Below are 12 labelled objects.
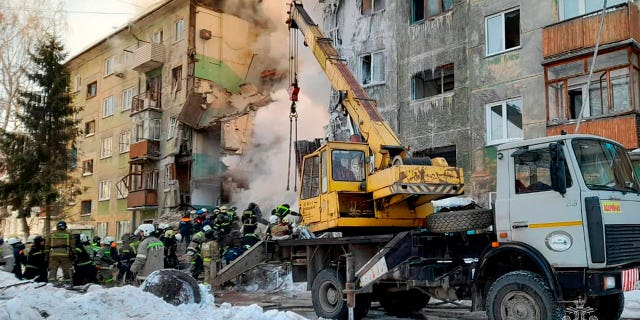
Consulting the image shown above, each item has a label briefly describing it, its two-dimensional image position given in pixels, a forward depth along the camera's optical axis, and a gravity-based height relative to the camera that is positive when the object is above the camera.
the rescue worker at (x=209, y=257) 13.58 -1.06
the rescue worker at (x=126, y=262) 15.36 -1.28
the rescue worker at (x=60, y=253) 13.10 -0.88
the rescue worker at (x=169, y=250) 15.44 -0.96
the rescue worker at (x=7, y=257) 15.18 -1.13
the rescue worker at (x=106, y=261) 15.87 -1.29
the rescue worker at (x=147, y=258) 13.13 -0.99
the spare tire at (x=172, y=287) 9.03 -1.14
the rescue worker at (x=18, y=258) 15.23 -1.16
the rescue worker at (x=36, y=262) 13.73 -1.14
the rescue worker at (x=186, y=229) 18.78 -0.50
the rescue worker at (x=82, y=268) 13.99 -1.30
